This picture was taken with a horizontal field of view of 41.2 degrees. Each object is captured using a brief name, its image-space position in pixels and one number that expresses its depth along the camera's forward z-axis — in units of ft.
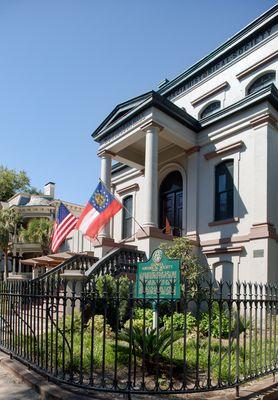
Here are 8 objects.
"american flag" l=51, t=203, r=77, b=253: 48.80
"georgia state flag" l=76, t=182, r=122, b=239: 45.16
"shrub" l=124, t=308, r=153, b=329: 29.66
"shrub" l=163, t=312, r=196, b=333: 30.73
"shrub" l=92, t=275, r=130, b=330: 30.94
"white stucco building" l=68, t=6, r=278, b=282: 43.86
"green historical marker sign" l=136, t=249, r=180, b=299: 20.89
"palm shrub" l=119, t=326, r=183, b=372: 19.08
